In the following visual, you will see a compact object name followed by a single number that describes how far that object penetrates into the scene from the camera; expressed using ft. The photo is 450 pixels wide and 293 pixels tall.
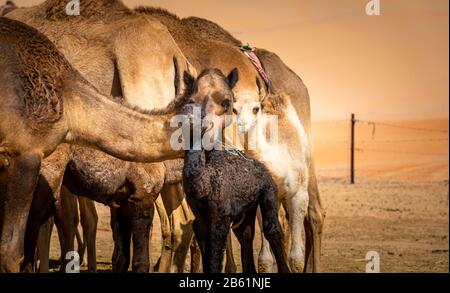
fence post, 77.25
